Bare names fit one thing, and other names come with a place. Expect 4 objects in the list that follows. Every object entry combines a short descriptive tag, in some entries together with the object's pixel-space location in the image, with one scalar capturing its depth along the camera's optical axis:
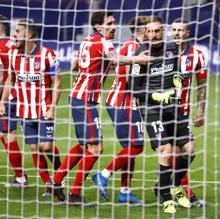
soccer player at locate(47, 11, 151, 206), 18.45
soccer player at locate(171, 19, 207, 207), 18.50
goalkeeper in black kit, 18.09
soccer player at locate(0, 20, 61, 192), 19.16
